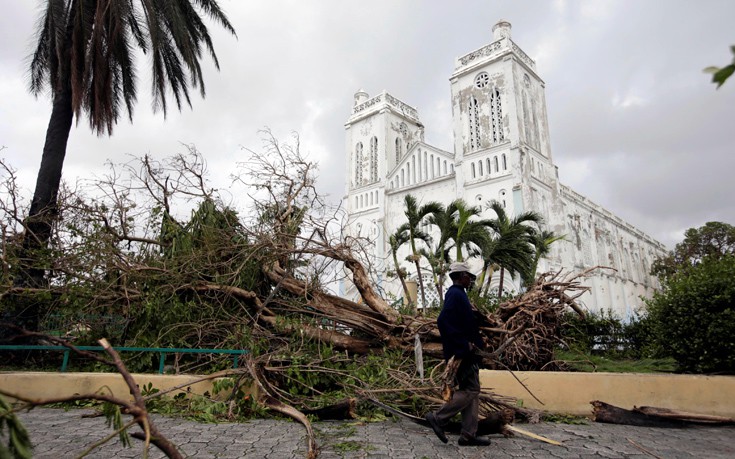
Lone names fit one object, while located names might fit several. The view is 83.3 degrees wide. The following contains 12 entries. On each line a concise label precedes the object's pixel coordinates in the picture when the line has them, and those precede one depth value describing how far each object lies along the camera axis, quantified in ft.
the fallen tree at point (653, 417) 15.60
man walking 12.36
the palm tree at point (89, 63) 25.39
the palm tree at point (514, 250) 41.03
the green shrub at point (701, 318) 17.74
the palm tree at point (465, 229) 45.50
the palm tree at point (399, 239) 46.90
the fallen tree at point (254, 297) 19.03
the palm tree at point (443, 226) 46.70
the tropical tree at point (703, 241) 95.30
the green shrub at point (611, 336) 32.04
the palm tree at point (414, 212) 46.47
